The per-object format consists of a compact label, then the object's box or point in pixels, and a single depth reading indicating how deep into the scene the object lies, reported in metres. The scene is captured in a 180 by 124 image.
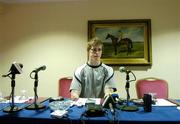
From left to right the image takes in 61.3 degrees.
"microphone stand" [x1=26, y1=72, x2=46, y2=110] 1.37
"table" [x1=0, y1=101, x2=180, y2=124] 1.12
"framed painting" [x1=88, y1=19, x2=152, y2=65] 2.48
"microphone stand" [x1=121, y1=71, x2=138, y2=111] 1.32
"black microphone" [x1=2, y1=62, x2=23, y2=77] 1.37
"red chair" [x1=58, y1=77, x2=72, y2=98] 2.25
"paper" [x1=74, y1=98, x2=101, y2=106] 1.50
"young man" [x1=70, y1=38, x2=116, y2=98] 1.84
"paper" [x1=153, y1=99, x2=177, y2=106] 1.49
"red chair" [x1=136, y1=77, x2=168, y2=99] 2.12
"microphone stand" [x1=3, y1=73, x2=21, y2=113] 1.32
